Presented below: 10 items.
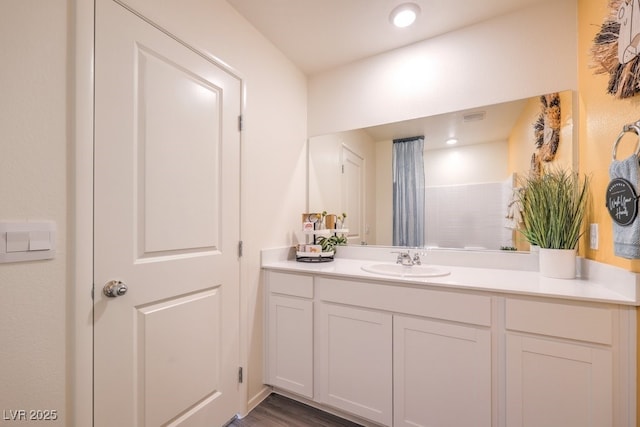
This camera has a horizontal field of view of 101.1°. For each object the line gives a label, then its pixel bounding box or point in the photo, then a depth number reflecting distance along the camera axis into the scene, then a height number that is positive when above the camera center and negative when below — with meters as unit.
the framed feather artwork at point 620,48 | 0.99 +0.70
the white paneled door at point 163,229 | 1.05 -0.07
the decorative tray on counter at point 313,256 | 1.98 -0.32
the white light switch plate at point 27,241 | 0.81 -0.09
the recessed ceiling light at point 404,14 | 1.62 +1.26
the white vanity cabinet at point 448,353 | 1.03 -0.68
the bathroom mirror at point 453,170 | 1.65 +0.32
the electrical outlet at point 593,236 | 1.29 -0.11
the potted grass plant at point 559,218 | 1.36 -0.02
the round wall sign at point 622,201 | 0.97 +0.05
